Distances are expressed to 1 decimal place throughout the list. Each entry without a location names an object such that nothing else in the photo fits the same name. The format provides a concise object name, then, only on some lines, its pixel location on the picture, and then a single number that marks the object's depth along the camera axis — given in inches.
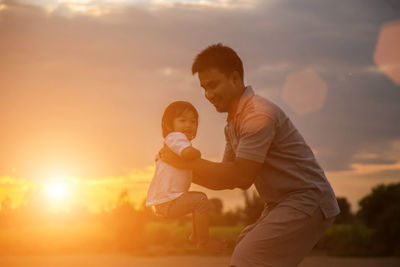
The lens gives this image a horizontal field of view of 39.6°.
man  161.5
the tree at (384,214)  709.9
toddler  181.3
